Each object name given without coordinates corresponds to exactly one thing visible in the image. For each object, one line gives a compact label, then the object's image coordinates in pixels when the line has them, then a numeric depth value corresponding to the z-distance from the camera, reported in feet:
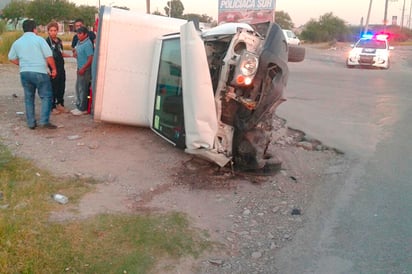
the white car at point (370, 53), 71.36
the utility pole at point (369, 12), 154.32
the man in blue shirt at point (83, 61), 27.17
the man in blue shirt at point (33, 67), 24.12
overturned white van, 16.35
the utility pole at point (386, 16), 158.32
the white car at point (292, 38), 112.88
